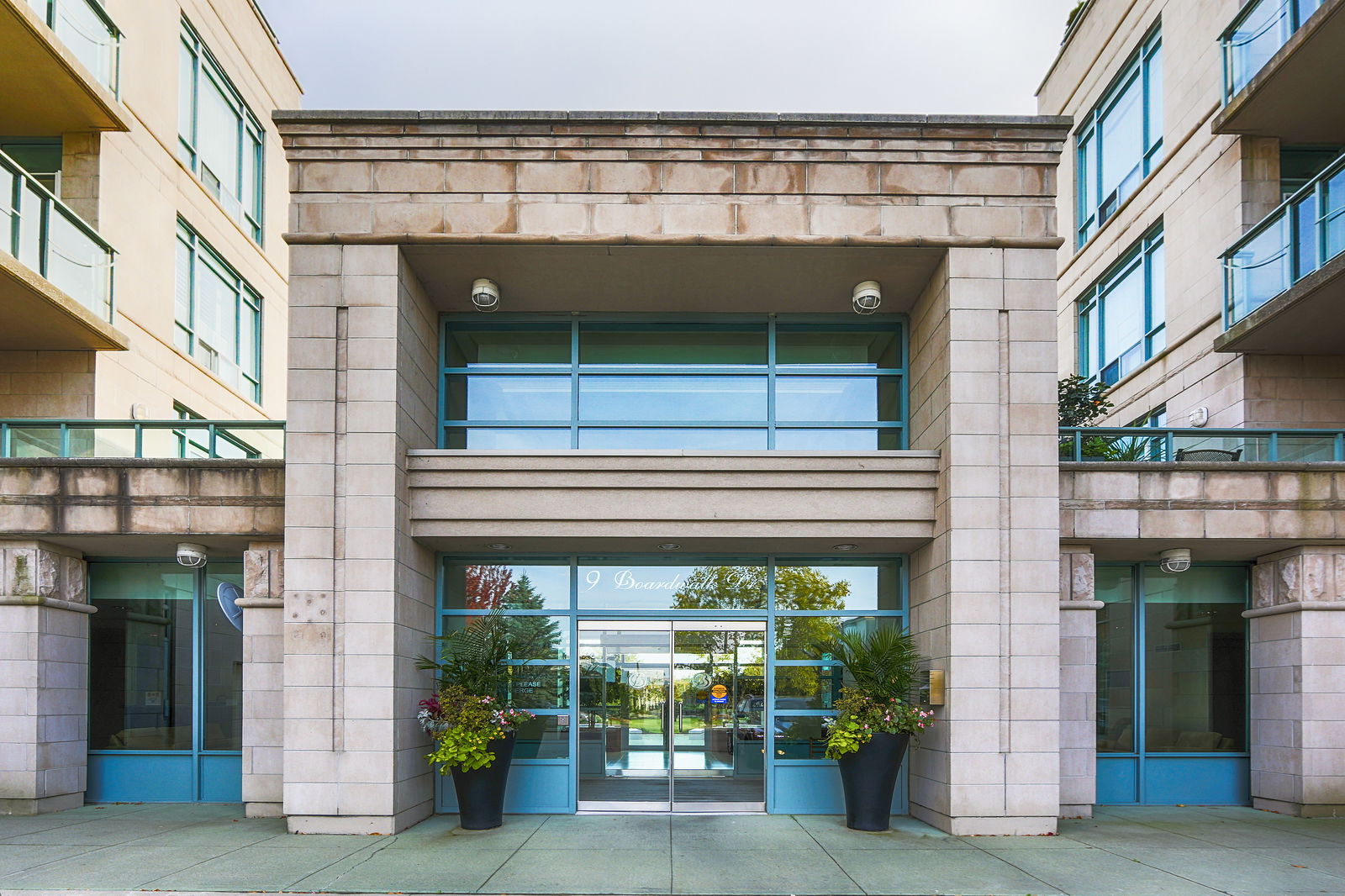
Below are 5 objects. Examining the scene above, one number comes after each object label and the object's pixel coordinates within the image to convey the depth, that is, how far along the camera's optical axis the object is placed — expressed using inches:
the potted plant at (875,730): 458.0
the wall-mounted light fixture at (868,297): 496.3
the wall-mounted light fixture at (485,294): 494.0
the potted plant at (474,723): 450.0
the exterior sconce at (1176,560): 508.7
